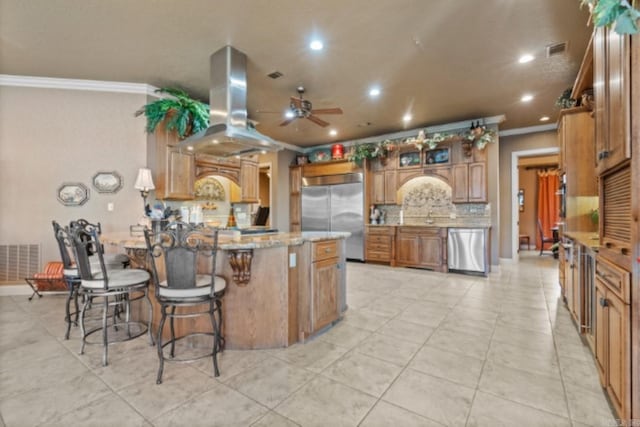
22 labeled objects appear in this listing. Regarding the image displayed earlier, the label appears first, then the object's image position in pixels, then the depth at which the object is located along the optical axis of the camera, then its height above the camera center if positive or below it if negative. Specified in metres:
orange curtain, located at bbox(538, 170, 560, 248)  8.53 +0.56
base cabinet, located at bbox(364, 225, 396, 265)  6.08 -0.54
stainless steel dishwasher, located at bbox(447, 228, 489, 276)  5.14 -0.57
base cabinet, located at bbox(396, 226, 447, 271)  5.50 -0.56
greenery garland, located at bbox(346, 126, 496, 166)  5.41 +1.54
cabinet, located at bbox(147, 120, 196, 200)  4.38 +0.80
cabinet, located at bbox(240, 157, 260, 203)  5.77 +0.76
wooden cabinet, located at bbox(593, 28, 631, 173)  1.40 +0.68
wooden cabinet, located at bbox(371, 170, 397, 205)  6.49 +0.71
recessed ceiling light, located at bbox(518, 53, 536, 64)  3.48 +1.94
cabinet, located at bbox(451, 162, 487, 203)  5.54 +0.70
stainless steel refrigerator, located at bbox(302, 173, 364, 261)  6.67 +0.29
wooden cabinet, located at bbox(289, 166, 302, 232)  7.67 +0.53
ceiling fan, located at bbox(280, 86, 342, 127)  3.99 +1.50
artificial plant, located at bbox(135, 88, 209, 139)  4.10 +1.53
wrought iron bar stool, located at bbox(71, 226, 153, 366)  2.25 -0.50
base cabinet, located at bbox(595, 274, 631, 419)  1.38 -0.68
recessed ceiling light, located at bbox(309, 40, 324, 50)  3.20 +1.93
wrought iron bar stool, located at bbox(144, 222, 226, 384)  1.97 -0.41
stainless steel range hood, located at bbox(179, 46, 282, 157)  3.31 +1.30
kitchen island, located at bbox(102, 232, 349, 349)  2.38 -0.63
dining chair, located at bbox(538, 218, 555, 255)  7.81 -0.55
